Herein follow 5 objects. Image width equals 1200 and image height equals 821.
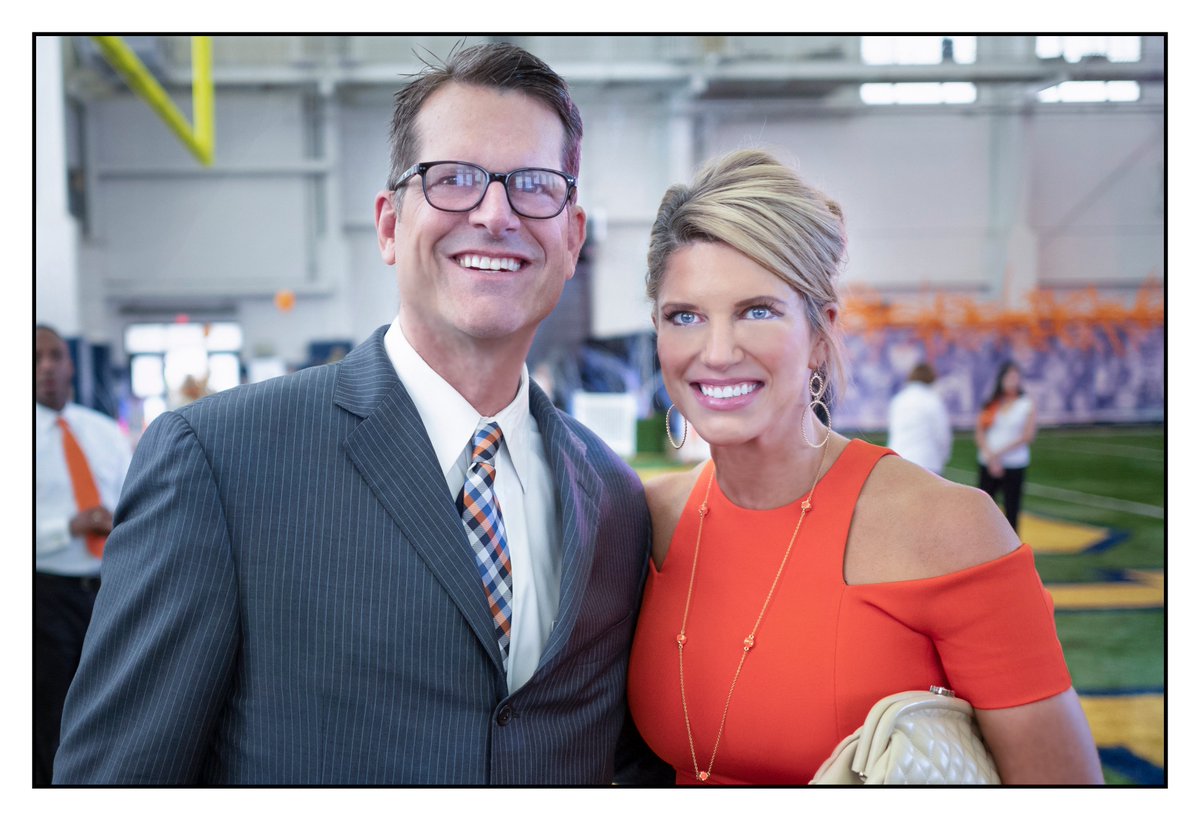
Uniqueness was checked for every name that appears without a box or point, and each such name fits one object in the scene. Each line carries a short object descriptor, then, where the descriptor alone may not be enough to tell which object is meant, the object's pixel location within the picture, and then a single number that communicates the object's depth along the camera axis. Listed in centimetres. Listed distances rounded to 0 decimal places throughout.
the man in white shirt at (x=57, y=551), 347
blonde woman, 161
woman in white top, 732
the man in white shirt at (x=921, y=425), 691
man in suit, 139
